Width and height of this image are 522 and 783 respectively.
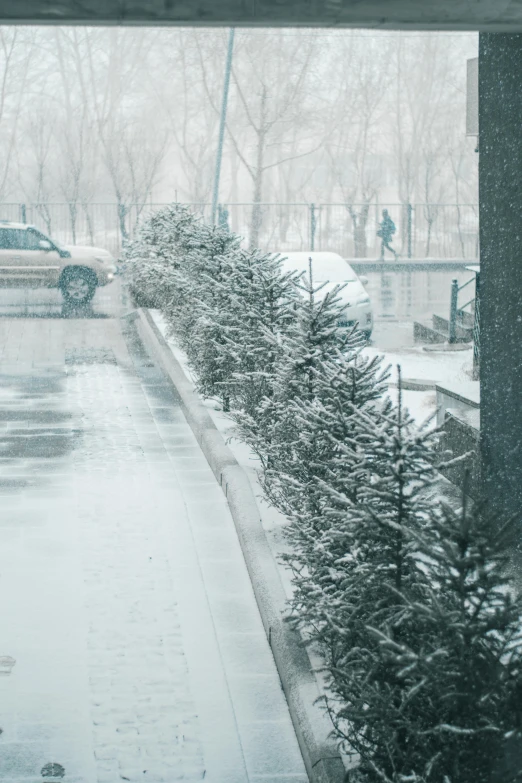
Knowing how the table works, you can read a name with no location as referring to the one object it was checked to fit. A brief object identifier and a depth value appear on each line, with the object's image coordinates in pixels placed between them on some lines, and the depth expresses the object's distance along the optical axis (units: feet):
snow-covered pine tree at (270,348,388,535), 31.39
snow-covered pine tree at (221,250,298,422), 48.93
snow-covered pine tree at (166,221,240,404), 60.27
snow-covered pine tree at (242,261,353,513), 39.12
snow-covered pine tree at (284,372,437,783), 20.91
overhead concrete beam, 28.19
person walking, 202.13
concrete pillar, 38.28
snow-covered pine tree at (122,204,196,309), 90.36
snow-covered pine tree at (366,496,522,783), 18.58
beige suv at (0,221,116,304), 127.68
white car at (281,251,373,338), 97.86
